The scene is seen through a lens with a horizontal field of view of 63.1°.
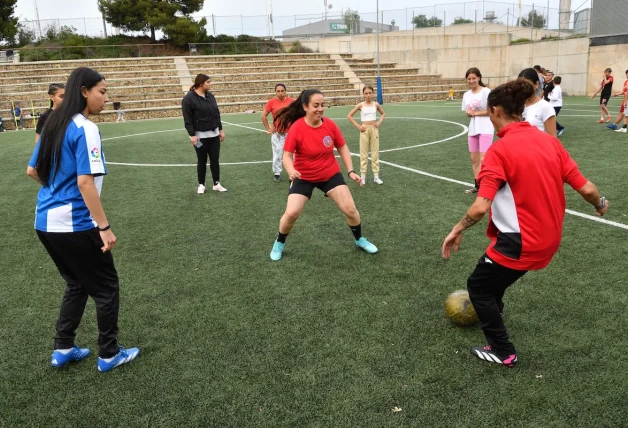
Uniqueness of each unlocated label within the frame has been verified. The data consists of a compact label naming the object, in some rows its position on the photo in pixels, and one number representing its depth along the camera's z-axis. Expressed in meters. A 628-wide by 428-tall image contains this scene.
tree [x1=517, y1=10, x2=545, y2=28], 36.70
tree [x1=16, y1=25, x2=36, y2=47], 44.41
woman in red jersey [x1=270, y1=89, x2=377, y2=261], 5.75
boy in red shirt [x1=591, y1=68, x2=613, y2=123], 15.59
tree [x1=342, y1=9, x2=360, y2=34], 44.53
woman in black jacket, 8.73
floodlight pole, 29.59
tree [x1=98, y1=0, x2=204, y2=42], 41.97
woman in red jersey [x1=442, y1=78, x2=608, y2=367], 3.06
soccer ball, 4.09
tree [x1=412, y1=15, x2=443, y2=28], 42.31
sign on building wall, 52.08
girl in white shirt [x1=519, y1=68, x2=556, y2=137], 6.66
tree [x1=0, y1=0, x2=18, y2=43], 41.03
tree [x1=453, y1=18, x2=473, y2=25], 40.75
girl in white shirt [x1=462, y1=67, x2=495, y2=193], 7.92
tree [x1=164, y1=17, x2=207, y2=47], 41.06
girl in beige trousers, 9.27
